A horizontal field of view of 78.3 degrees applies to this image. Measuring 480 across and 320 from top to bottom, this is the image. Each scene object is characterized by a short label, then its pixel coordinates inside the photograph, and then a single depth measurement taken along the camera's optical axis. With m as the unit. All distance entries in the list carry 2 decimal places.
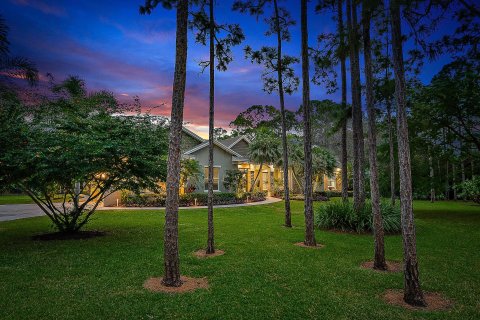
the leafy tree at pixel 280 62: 13.31
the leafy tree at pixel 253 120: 48.69
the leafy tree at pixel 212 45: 8.80
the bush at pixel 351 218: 12.29
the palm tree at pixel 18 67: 15.04
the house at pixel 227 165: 26.39
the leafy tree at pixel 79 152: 9.23
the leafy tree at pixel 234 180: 27.60
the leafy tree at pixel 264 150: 28.62
